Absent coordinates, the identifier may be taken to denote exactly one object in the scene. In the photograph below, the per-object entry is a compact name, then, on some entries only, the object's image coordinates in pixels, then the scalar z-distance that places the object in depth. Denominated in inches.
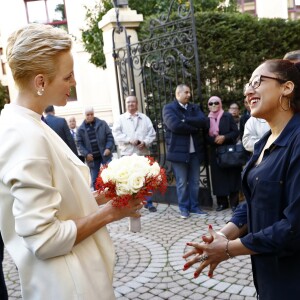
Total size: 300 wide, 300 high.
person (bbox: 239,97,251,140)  267.3
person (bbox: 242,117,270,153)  225.9
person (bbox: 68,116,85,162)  414.5
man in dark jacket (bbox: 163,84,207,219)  243.9
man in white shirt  273.9
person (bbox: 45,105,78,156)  220.1
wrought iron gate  269.1
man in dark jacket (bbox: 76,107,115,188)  312.0
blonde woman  58.5
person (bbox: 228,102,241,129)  304.0
